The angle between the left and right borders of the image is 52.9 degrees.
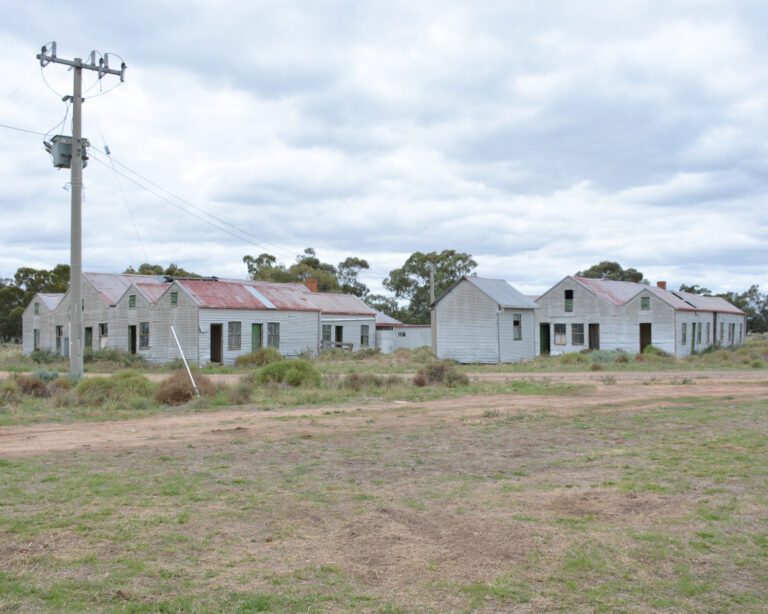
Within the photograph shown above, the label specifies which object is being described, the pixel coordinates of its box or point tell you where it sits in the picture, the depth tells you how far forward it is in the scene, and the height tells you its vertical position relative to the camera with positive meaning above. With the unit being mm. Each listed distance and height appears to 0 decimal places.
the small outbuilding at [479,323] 39875 +759
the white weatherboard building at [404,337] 52875 +100
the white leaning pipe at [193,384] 18728 -1058
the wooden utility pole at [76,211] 22188 +3782
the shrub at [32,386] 19641 -1134
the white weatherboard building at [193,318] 36844 +1200
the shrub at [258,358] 35031 -813
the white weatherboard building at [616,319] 43125 +1008
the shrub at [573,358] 37500 -1060
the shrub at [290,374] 22188 -994
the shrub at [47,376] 21559 -954
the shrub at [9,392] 18042 -1202
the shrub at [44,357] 40719 -802
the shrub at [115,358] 37031 -806
